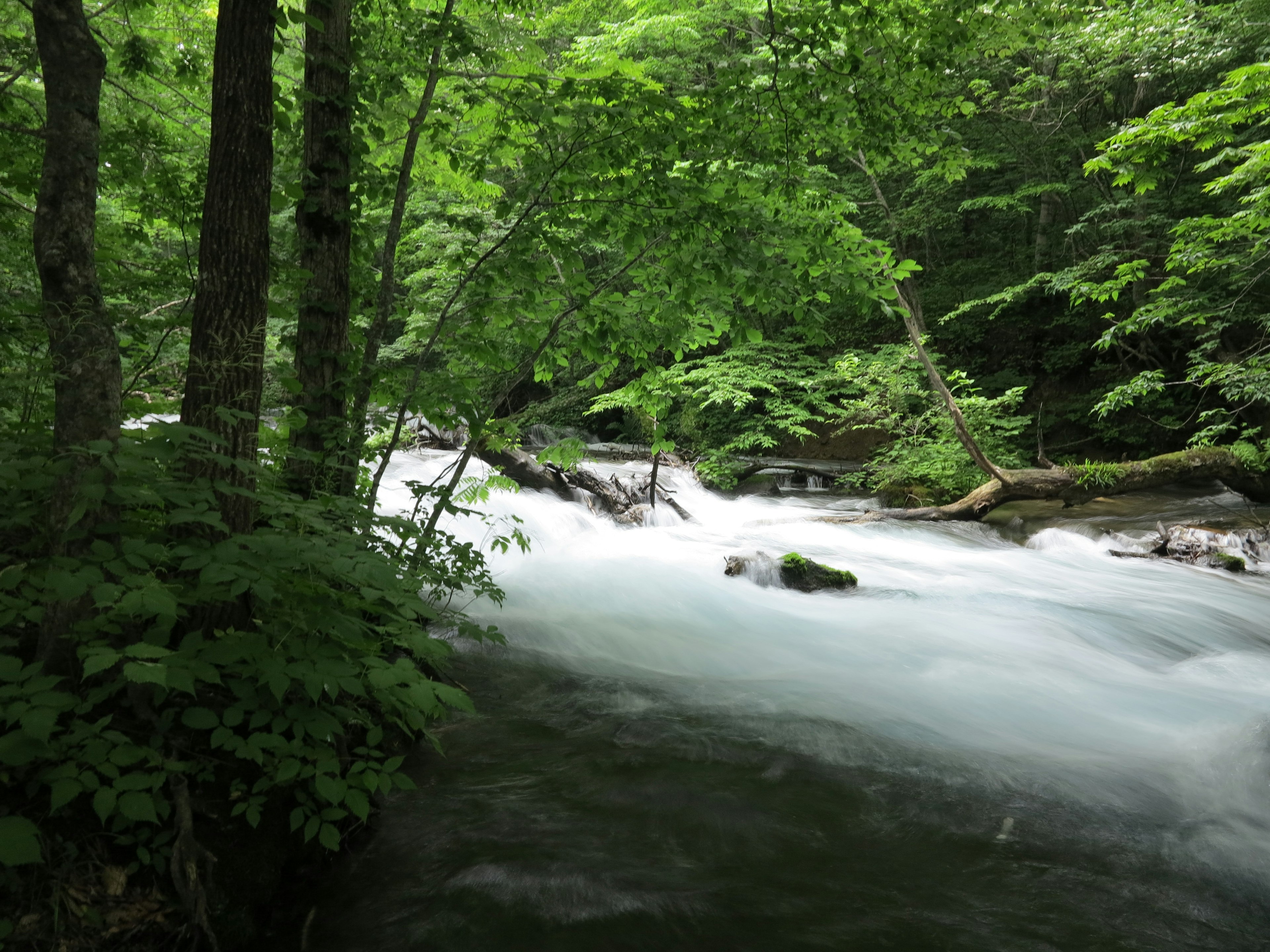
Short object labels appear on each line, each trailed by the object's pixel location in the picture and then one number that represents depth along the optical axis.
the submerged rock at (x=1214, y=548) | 8.53
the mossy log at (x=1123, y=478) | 10.41
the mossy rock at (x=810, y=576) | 7.66
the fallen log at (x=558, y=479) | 10.57
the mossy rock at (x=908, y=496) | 12.75
